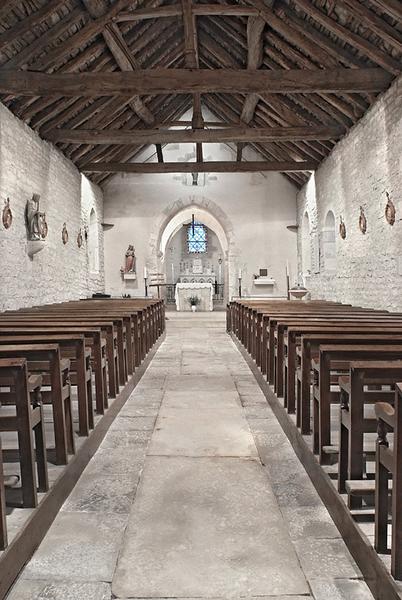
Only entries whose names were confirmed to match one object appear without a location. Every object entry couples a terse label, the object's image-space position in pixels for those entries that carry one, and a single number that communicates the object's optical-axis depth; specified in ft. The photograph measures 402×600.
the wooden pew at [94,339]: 11.07
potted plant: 51.93
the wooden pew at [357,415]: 6.48
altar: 51.60
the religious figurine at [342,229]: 32.01
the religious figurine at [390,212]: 23.29
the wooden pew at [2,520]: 5.35
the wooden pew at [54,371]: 8.13
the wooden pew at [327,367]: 8.15
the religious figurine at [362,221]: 27.76
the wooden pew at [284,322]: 12.76
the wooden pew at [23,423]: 6.40
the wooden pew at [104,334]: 11.66
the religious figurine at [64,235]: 33.99
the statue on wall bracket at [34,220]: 26.48
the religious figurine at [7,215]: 23.42
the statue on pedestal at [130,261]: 48.03
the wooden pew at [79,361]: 9.71
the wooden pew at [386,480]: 4.75
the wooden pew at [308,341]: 9.74
